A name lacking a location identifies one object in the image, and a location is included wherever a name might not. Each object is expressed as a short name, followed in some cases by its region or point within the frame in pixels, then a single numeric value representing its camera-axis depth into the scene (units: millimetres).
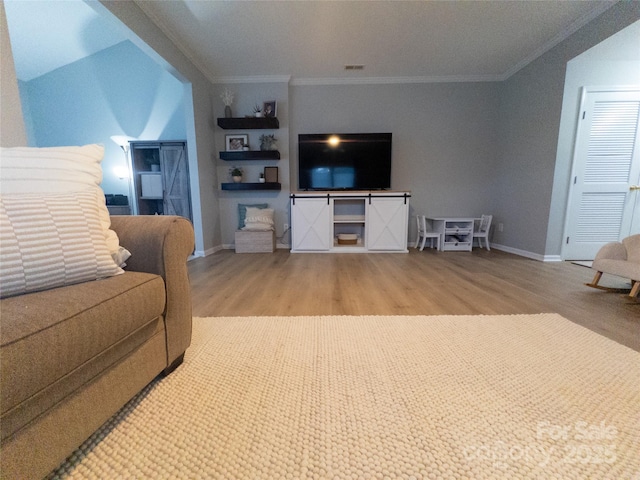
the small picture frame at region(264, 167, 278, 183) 3809
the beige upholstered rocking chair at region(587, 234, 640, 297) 1714
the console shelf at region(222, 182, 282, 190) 3686
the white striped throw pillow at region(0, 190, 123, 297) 636
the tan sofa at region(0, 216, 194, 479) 488
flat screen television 3697
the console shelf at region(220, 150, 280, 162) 3609
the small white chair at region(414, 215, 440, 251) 3654
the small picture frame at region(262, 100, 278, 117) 3699
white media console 3480
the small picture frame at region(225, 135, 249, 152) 3789
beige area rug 645
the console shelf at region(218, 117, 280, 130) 3520
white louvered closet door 2744
